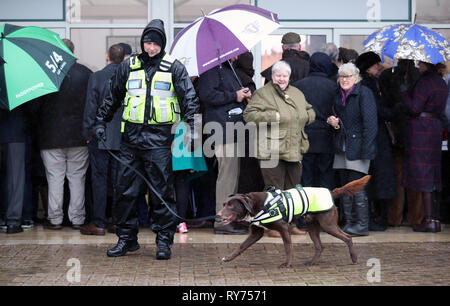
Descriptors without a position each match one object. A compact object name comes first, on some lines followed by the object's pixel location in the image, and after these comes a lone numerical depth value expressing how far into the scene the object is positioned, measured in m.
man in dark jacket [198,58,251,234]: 18.91
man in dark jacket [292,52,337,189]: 19.51
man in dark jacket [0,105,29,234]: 19.50
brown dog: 14.67
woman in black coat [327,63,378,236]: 18.87
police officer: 15.99
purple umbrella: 17.88
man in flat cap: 20.02
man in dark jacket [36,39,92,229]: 19.71
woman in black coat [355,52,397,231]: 20.01
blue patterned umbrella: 18.84
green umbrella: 18.13
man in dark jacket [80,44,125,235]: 18.95
